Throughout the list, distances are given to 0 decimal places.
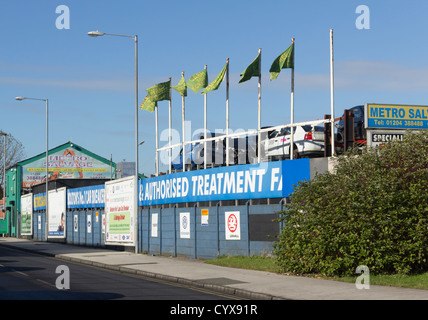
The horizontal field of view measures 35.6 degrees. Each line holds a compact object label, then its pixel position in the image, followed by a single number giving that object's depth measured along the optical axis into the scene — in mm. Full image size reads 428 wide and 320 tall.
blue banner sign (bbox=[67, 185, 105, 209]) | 41281
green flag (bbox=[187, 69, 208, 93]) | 29766
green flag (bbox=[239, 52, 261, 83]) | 26234
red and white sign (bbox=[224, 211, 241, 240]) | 25105
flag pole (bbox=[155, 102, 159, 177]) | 33928
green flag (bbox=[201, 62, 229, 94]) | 28281
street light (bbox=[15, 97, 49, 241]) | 48550
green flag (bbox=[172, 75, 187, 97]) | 31656
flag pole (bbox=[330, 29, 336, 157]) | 21939
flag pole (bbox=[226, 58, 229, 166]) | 27500
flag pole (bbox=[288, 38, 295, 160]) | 23547
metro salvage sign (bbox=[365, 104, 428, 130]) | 21391
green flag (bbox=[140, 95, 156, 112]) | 34262
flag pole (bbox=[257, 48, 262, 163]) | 25950
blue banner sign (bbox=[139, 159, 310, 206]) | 22844
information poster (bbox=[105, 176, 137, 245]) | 34500
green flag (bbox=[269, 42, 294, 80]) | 24969
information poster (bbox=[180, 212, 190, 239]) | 29000
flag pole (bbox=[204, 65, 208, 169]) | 29133
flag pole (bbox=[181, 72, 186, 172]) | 31428
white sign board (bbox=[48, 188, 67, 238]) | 50762
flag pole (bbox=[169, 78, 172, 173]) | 32706
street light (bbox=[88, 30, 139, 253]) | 31508
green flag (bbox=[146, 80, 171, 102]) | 33469
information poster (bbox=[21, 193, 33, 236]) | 63812
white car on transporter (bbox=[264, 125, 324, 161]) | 24312
